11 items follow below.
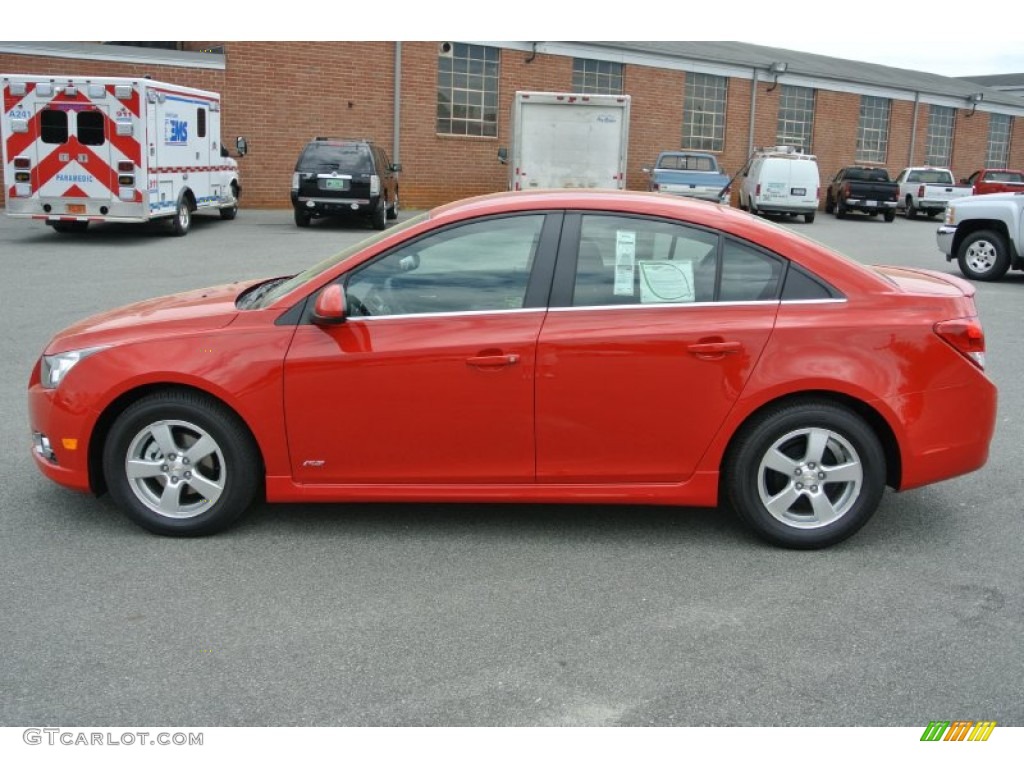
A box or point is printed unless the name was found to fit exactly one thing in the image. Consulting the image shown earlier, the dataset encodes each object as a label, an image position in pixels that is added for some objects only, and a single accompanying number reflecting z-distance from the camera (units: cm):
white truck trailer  2388
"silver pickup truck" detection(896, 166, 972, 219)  3417
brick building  2591
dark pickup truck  3241
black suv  2136
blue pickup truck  2750
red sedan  459
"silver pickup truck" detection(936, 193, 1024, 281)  1485
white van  2931
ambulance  1658
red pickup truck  3344
